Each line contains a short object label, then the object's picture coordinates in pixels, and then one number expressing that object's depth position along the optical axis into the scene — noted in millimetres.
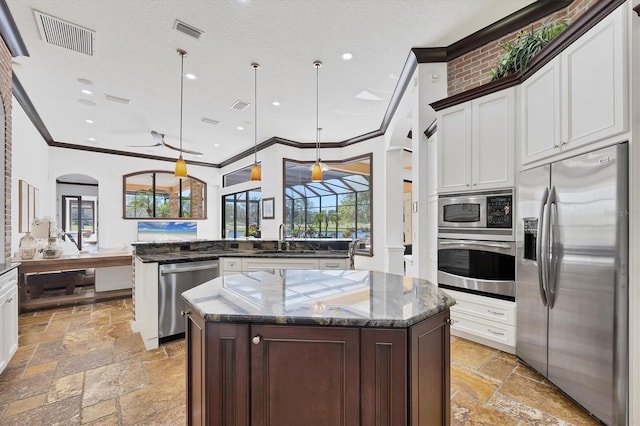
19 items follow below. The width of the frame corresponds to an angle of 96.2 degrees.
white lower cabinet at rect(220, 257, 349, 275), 3639
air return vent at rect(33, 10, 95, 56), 2748
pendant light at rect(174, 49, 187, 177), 3570
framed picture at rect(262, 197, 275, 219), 6781
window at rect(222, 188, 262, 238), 8281
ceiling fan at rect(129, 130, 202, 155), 5787
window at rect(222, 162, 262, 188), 8406
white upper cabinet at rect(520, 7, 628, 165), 1727
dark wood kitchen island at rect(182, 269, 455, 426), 1180
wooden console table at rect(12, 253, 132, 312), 4016
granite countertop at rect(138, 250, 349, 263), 3158
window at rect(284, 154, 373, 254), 7055
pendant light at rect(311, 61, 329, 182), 3590
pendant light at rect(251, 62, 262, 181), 3646
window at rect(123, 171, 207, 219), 8047
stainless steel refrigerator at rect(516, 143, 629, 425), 1709
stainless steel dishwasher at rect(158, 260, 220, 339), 3057
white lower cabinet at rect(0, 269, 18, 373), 2432
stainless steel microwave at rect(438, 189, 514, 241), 2660
